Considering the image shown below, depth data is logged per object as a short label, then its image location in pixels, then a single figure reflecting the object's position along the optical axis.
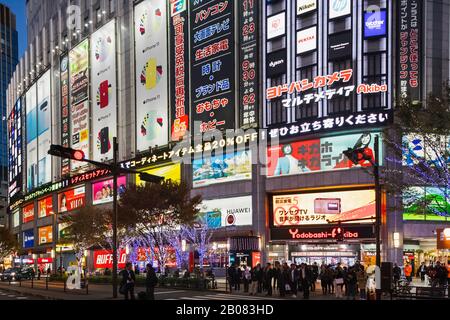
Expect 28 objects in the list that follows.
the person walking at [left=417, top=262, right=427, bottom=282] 45.24
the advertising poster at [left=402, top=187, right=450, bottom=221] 46.74
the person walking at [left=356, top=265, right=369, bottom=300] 30.05
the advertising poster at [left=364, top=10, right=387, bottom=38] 49.47
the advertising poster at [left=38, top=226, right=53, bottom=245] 95.01
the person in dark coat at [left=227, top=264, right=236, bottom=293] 37.50
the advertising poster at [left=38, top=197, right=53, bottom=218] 95.16
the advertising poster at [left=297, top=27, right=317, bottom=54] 52.56
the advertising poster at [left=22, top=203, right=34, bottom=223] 104.50
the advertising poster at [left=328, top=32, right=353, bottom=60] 50.53
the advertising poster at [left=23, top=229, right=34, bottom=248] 103.00
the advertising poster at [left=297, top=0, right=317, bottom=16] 52.78
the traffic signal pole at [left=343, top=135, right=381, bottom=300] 25.12
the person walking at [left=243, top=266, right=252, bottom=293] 37.49
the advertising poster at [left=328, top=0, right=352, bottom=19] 50.75
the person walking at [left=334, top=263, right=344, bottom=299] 31.17
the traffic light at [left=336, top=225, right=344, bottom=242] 34.21
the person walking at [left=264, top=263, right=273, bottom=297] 34.09
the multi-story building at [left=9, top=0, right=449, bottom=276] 49.44
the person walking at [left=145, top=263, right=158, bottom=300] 23.62
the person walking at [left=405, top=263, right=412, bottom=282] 47.58
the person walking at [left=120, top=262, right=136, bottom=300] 25.88
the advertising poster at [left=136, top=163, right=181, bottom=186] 65.00
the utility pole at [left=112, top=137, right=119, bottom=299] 29.52
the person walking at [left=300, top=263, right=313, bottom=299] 31.14
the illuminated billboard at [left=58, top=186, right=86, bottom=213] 83.69
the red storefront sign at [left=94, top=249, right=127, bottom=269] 71.81
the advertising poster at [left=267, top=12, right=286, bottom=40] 54.81
